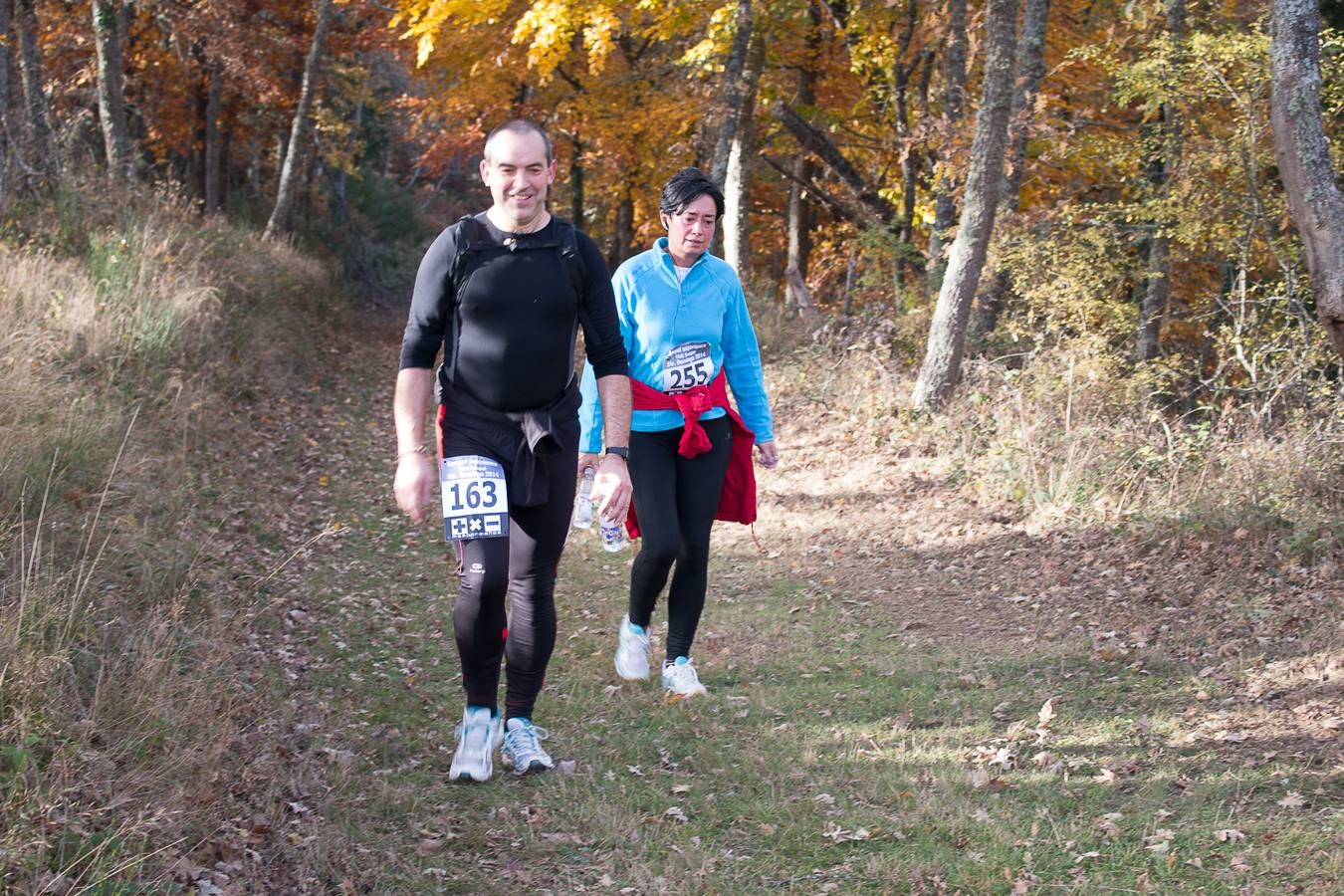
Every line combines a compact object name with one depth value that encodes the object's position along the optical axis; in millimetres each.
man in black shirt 4289
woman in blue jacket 5504
